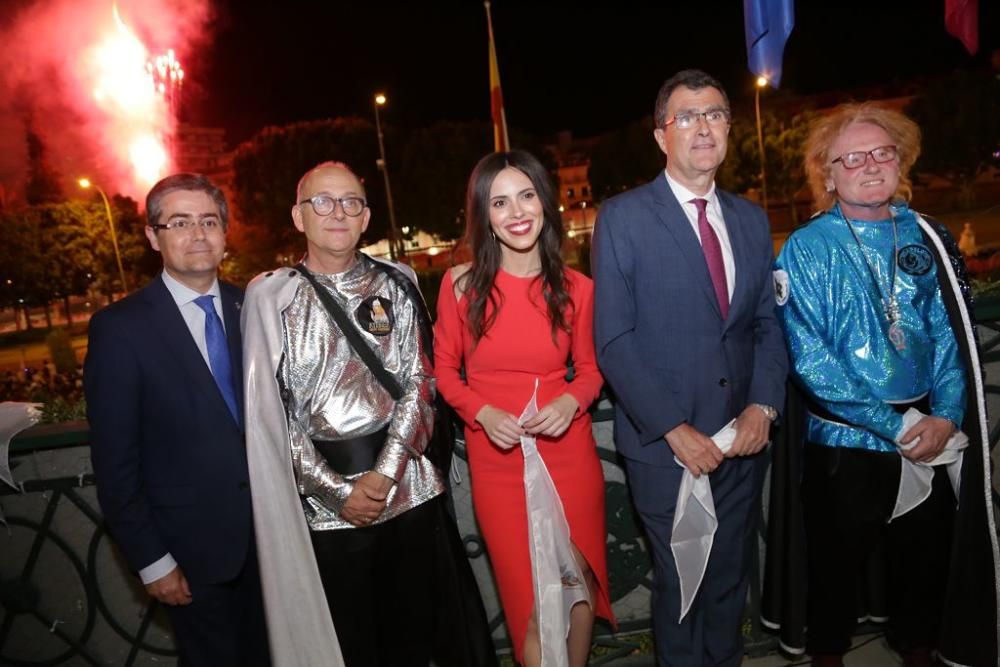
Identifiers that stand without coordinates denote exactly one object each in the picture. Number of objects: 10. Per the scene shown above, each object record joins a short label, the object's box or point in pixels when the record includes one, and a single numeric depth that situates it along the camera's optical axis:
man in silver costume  2.47
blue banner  4.39
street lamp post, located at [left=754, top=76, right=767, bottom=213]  34.95
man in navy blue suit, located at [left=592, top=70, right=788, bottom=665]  2.48
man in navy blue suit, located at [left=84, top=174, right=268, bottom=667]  2.32
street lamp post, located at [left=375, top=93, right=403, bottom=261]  36.66
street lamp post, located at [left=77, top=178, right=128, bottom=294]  31.73
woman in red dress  2.61
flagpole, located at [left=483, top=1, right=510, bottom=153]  14.14
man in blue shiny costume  2.60
